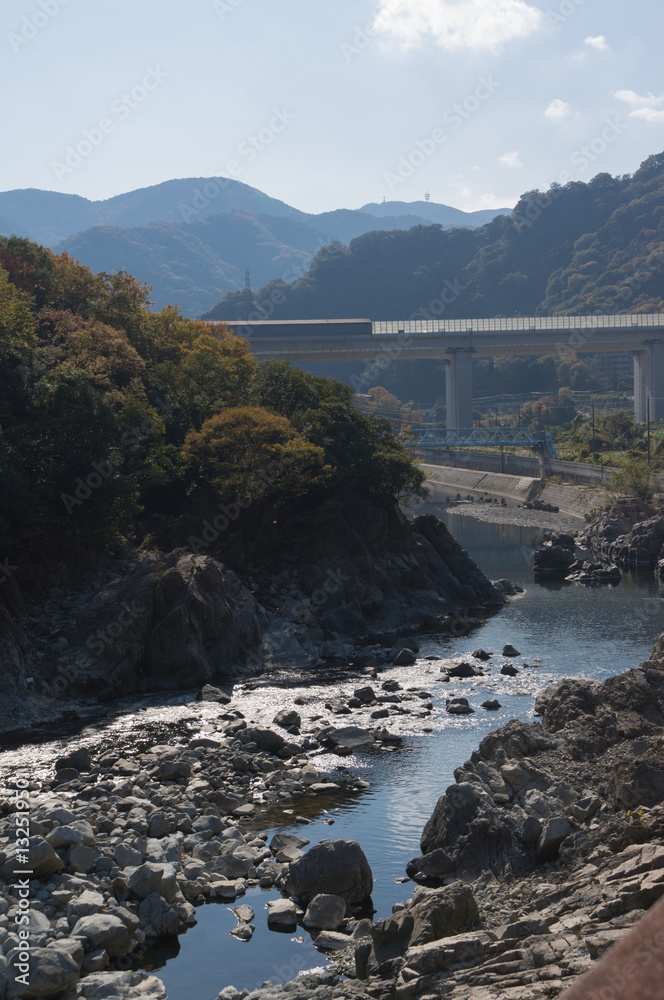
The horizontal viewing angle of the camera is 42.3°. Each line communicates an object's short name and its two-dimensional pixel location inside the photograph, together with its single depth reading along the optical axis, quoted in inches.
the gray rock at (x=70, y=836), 624.7
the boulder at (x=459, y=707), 1086.4
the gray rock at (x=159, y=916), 573.6
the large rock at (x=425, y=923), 508.4
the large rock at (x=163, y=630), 1210.6
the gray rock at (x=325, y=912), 593.3
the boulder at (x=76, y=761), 863.1
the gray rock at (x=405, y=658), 1362.0
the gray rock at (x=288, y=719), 1053.8
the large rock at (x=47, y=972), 487.2
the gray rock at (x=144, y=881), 595.5
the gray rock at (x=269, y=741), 950.4
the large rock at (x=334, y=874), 624.4
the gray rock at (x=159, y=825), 707.4
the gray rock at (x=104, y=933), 534.9
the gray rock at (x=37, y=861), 590.2
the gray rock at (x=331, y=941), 564.4
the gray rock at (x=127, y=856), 623.2
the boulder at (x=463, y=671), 1279.5
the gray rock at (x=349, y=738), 972.6
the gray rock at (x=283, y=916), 592.4
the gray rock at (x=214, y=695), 1159.6
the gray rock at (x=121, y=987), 496.7
